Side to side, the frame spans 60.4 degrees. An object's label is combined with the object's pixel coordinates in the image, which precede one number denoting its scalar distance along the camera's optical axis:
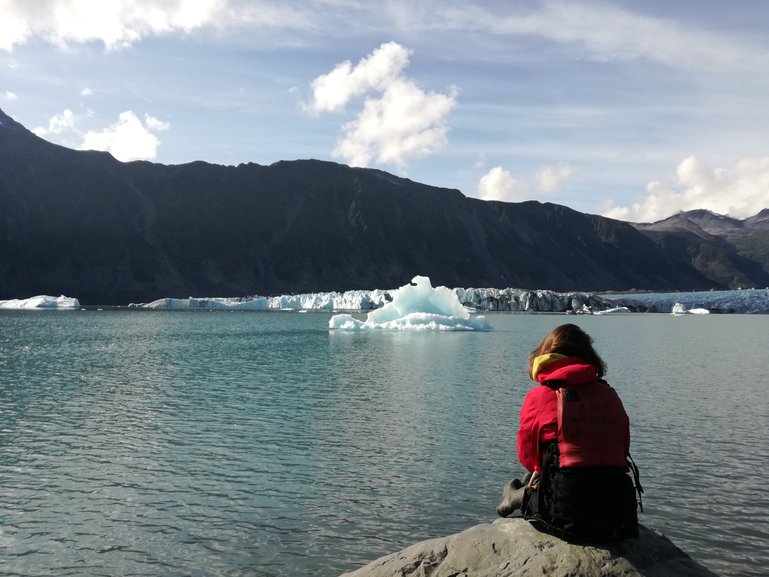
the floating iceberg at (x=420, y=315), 66.75
